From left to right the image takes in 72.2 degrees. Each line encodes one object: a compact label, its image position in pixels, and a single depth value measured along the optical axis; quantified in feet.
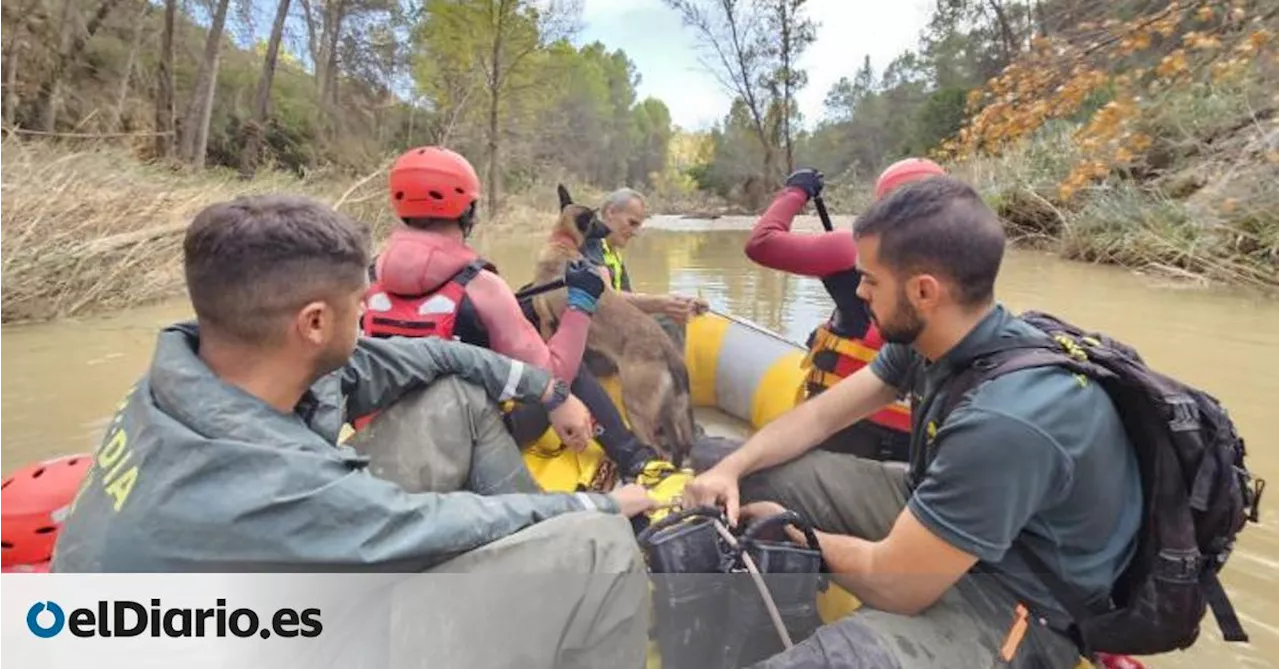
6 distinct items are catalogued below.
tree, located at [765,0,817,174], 80.48
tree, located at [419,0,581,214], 64.54
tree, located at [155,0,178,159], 46.03
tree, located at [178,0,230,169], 44.04
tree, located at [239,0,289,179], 53.67
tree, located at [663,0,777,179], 81.05
